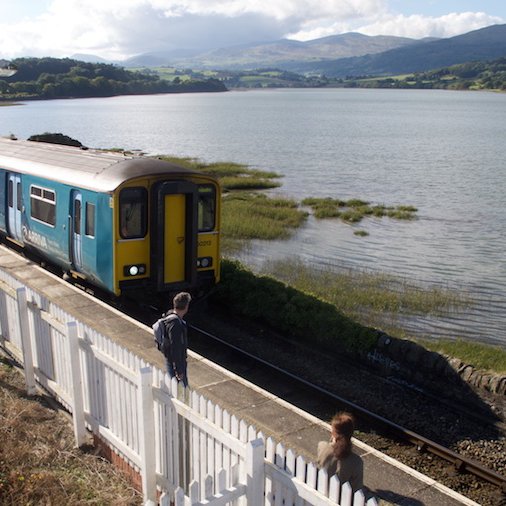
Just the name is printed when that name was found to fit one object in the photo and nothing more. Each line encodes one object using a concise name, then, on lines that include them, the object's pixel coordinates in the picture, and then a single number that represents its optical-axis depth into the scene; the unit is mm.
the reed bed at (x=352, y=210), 31955
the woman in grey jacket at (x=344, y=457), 5297
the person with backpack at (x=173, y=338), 7457
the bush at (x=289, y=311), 13320
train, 11805
